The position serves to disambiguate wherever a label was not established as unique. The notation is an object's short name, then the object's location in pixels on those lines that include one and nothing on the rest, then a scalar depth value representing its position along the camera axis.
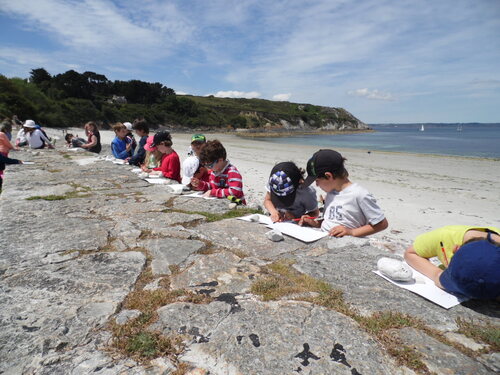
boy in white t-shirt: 3.06
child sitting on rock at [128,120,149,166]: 7.62
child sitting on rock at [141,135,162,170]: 6.65
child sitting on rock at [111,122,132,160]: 8.63
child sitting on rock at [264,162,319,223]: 3.77
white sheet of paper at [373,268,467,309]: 1.82
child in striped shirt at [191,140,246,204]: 4.45
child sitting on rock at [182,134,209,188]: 5.42
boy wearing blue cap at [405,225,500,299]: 1.72
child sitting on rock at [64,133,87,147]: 12.20
